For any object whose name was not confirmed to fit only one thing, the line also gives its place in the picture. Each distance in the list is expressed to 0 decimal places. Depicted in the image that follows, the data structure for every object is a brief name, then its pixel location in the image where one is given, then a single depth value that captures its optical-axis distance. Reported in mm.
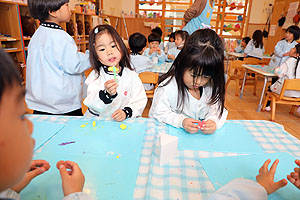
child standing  1229
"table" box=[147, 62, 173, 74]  2629
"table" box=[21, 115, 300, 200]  558
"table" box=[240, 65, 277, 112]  2789
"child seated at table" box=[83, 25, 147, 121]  1008
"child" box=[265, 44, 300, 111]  2613
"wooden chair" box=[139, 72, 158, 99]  2152
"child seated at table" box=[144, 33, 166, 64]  3363
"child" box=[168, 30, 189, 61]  3373
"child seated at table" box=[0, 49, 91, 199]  274
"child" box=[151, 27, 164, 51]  4611
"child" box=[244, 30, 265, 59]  4756
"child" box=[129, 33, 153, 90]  2500
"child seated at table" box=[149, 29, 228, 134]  925
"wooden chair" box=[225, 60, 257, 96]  3717
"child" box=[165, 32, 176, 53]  4480
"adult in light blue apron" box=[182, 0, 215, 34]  2463
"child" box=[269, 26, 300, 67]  3861
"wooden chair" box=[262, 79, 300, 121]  2294
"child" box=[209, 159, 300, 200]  474
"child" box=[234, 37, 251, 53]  5596
